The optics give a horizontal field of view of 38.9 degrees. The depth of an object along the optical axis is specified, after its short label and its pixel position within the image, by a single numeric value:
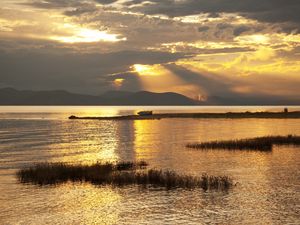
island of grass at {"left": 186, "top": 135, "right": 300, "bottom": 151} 74.62
